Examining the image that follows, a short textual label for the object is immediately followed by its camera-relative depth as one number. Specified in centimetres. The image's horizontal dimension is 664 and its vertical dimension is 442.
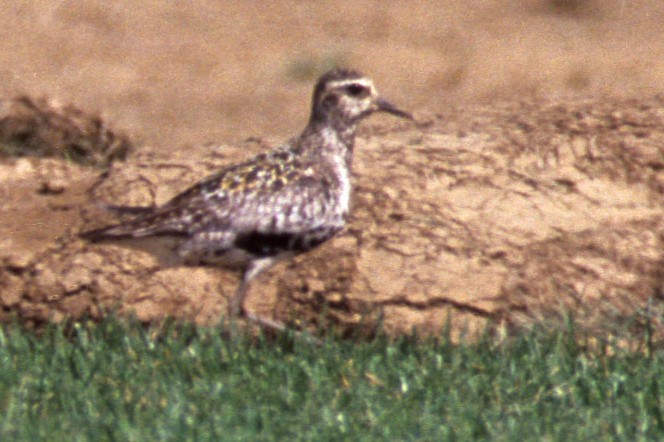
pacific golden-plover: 1593
